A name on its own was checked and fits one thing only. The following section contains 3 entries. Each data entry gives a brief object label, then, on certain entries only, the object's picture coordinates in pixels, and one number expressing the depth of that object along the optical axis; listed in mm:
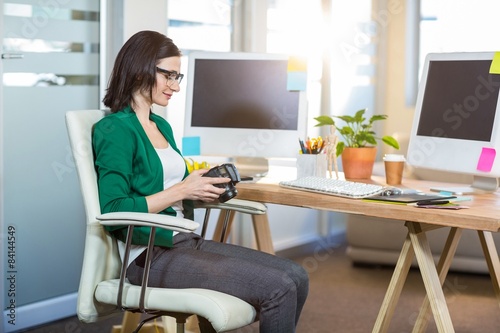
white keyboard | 2605
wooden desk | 2307
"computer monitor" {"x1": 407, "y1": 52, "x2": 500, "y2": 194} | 2793
